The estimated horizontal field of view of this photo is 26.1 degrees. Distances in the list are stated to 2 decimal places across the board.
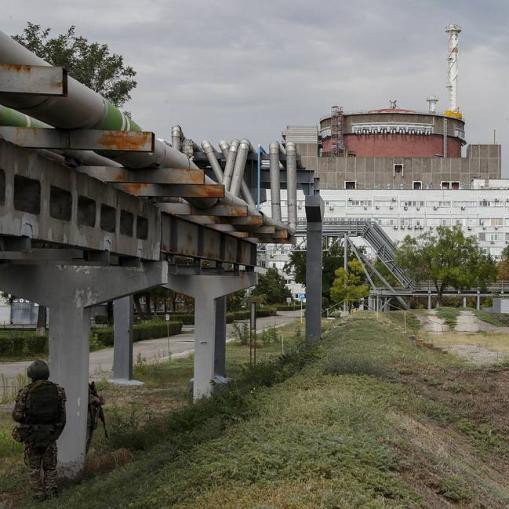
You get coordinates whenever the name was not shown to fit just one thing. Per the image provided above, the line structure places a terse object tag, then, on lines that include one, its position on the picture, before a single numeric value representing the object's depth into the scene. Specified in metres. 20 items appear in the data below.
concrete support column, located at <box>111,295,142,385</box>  28.00
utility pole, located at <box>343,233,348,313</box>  80.75
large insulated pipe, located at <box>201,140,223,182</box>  27.23
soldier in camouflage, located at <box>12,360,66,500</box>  12.11
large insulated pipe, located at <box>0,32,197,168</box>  7.82
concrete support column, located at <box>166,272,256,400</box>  22.86
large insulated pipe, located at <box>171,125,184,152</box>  26.85
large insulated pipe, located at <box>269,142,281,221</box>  26.39
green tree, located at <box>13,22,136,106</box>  56.83
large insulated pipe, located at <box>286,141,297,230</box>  27.27
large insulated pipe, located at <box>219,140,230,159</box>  27.20
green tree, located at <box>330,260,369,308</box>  80.79
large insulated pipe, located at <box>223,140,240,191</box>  26.27
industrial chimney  132.38
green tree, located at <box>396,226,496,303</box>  84.56
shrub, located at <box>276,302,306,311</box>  105.54
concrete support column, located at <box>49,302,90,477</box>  13.91
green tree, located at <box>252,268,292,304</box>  103.56
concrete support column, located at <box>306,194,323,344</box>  30.86
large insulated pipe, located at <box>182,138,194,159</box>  26.91
